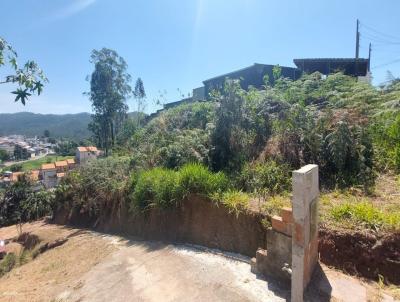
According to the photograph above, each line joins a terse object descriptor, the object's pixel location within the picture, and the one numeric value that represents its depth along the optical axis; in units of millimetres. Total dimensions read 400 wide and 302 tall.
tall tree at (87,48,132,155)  18672
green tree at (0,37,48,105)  2297
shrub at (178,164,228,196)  4320
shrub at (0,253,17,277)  5653
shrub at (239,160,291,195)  4194
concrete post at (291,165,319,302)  2297
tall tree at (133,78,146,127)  20455
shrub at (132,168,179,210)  4566
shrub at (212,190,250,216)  3736
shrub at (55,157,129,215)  6083
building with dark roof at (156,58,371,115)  13359
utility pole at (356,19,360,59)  17909
